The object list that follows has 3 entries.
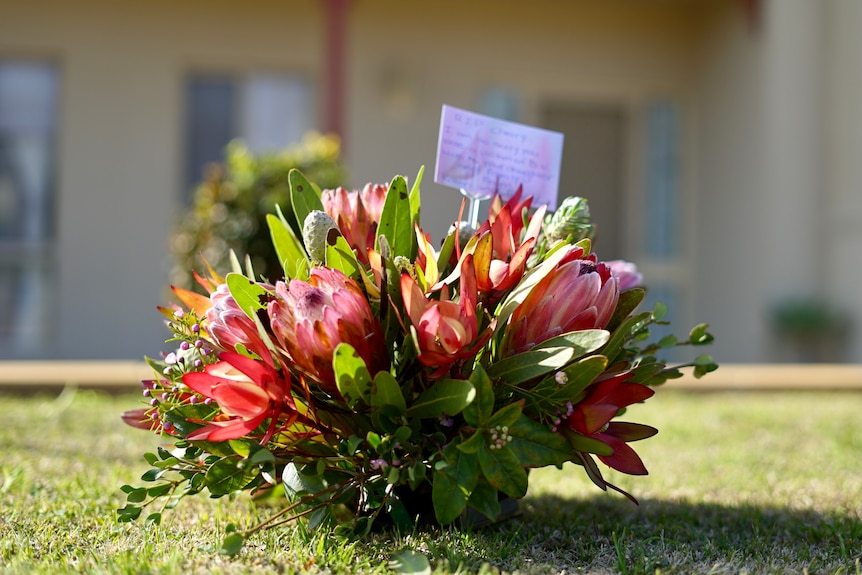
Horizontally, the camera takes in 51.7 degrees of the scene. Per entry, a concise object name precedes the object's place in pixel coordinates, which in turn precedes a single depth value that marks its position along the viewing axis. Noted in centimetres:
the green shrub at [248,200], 468
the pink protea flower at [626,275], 162
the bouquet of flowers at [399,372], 123
